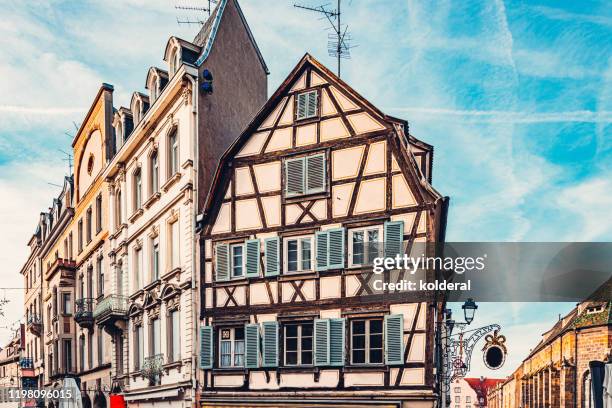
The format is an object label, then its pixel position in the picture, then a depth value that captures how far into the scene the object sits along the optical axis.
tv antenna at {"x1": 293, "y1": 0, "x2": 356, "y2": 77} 23.50
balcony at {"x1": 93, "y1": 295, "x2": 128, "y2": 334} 27.98
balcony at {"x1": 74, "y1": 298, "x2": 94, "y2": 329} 32.69
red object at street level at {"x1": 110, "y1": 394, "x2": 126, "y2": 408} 27.80
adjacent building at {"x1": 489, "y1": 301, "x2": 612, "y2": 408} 37.28
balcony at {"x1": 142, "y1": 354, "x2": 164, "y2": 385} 24.08
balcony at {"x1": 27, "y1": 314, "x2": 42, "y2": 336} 46.84
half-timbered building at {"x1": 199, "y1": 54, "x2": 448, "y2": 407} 18.64
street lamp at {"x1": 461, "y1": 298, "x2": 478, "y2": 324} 18.17
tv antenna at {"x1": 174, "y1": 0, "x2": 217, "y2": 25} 27.00
